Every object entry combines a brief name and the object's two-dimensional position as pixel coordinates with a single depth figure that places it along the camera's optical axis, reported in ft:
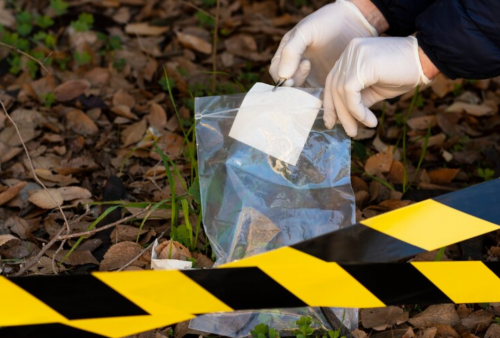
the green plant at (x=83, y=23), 6.82
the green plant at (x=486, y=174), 6.03
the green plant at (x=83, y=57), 6.66
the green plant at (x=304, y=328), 5.07
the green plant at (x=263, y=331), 5.07
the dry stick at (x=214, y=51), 6.23
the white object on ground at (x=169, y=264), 5.21
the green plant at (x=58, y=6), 6.88
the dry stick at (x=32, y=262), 5.15
